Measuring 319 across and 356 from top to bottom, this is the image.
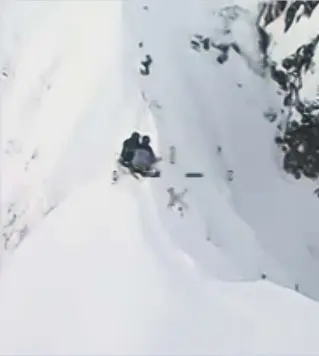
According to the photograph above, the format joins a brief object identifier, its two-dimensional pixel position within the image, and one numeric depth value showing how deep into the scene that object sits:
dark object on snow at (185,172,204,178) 12.22
